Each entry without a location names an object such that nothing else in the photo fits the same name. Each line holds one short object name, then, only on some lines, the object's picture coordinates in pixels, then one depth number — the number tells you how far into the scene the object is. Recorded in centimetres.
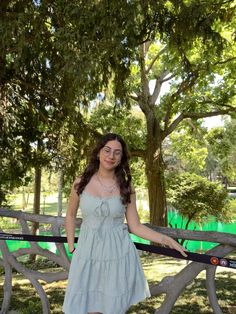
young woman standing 234
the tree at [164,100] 1123
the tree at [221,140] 1539
